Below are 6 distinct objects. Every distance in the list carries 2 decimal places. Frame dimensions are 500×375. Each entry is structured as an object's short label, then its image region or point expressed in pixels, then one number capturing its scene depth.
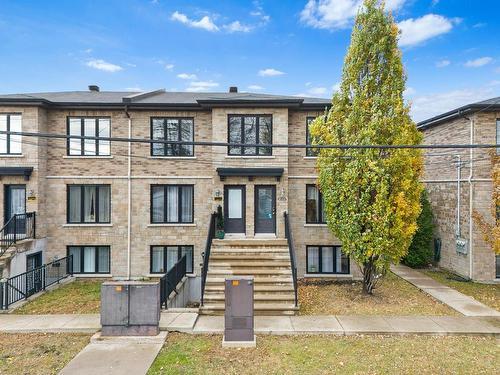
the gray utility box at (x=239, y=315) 7.97
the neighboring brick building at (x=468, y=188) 14.12
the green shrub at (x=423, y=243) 16.81
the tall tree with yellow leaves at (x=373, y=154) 10.49
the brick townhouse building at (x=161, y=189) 14.00
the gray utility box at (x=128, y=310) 8.27
